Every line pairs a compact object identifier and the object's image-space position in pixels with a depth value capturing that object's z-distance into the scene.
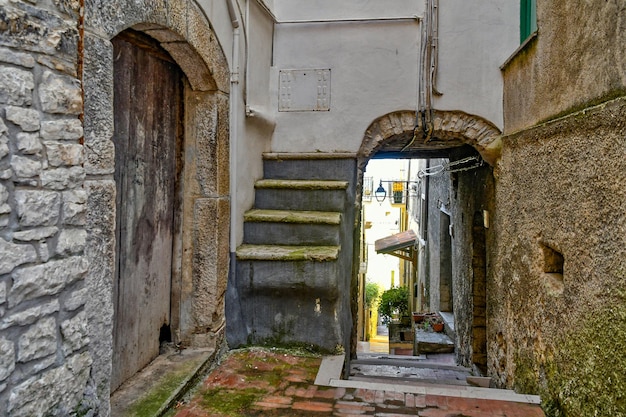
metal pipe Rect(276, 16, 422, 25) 4.37
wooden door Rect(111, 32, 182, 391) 2.69
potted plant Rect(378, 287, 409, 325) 13.30
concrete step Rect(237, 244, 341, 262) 3.63
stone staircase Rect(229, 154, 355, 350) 3.66
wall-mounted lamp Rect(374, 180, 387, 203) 10.16
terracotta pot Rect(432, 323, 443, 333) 7.93
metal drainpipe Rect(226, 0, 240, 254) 3.55
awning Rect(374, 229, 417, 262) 11.15
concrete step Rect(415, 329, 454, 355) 7.30
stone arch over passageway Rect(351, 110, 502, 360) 4.32
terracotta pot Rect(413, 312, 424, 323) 8.23
